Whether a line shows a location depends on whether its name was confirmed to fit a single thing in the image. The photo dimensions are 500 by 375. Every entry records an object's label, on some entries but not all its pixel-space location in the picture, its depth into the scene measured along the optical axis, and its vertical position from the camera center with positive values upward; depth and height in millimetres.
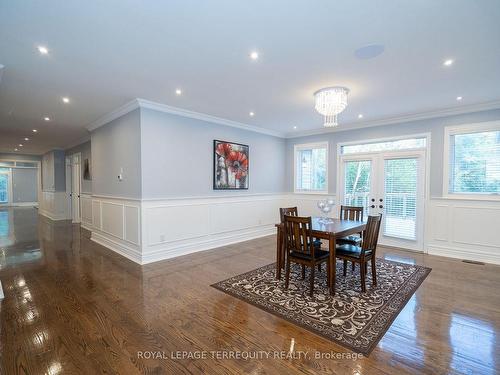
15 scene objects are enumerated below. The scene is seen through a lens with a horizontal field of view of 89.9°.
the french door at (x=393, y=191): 4844 -184
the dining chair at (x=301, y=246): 2889 -780
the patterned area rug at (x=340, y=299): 2236 -1320
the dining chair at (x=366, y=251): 2963 -864
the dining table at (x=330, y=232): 2900 -616
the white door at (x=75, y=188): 7896 -226
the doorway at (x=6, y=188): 13102 -360
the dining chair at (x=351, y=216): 3632 -574
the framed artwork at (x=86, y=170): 6918 +320
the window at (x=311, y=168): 6230 +367
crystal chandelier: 3418 +1135
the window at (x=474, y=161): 4184 +359
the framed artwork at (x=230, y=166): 5215 +352
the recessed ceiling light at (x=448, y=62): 2729 +1325
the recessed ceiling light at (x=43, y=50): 2426 +1298
